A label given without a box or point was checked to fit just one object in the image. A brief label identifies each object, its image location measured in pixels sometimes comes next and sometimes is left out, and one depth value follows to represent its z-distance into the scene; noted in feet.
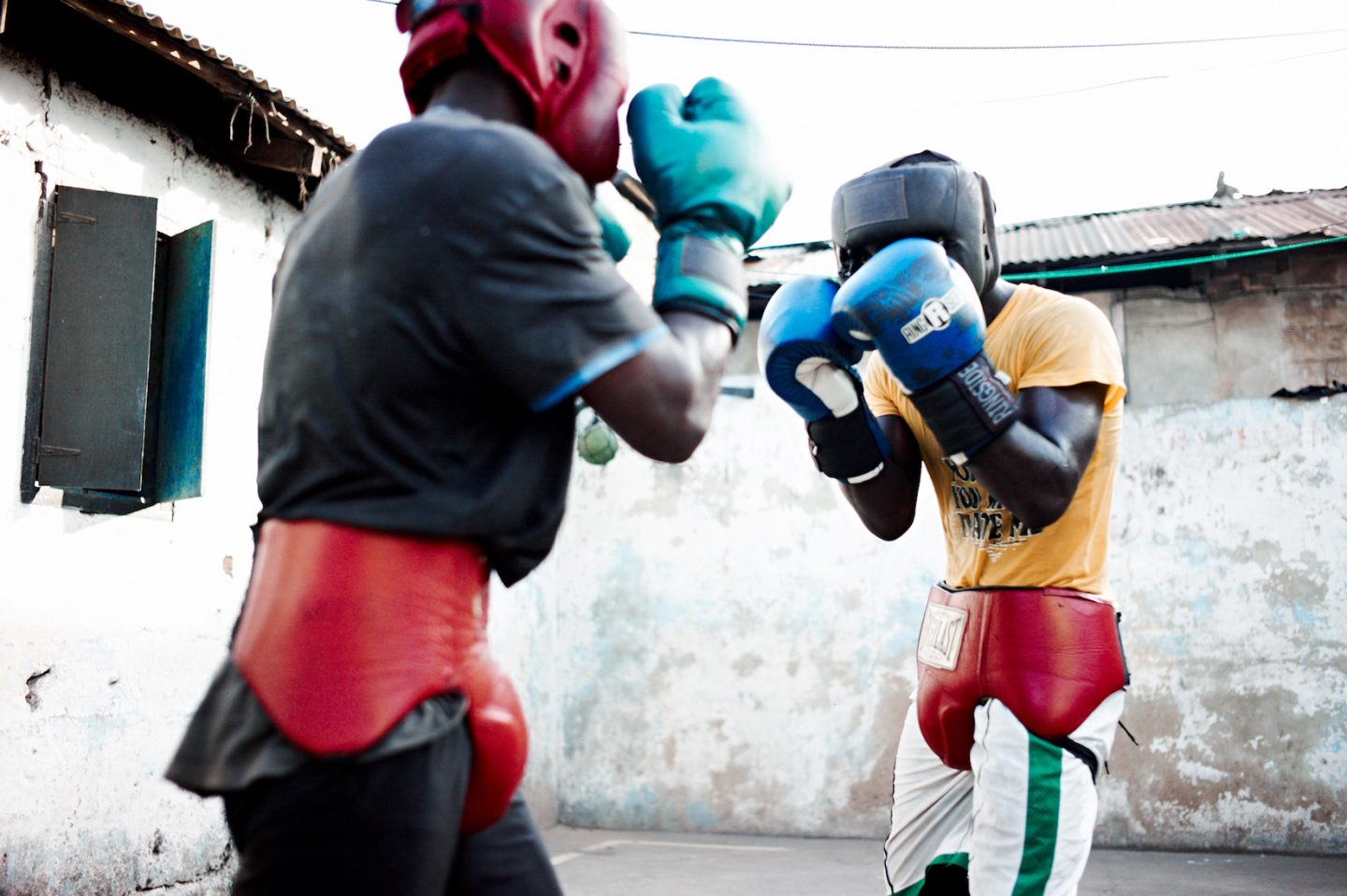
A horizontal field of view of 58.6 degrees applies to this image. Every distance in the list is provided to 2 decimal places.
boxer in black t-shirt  3.85
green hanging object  25.64
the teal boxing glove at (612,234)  5.27
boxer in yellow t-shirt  7.89
